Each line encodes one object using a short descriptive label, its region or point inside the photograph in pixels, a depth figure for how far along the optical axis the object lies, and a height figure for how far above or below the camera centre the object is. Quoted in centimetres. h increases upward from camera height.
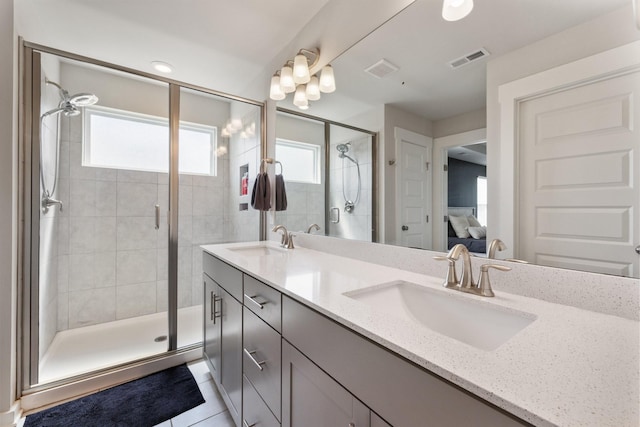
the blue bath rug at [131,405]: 139 -111
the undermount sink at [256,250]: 184 -27
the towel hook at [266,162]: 219 +45
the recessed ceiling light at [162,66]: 219 +128
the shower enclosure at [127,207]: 193 +7
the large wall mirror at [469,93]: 71 +47
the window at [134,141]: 234 +70
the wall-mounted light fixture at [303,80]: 165 +93
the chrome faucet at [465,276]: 83 -21
